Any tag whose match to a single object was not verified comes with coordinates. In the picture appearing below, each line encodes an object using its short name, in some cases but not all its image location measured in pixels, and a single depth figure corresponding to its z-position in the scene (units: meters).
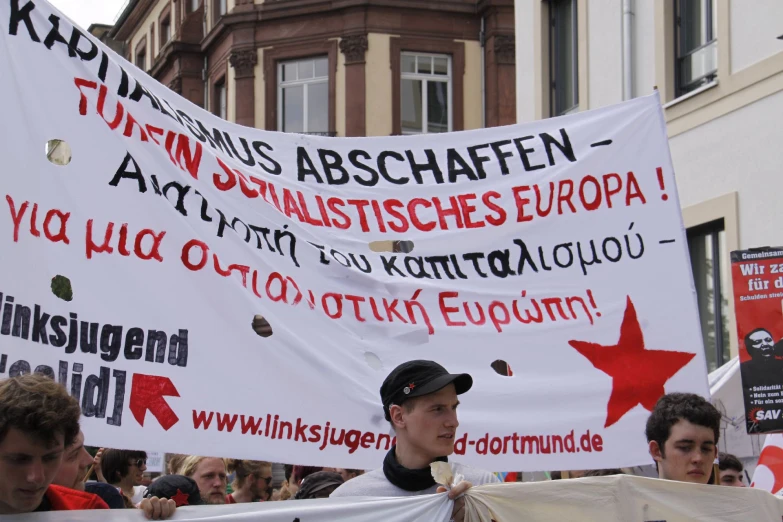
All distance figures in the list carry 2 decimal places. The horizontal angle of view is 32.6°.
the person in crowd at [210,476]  7.20
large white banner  5.17
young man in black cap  4.43
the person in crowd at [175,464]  7.84
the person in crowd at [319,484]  6.44
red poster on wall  6.75
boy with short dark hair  5.07
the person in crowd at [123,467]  7.30
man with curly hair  3.64
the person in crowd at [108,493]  4.98
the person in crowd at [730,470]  7.20
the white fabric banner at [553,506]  4.29
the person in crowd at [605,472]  6.71
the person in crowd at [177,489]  5.75
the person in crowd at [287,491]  8.40
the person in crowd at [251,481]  7.94
